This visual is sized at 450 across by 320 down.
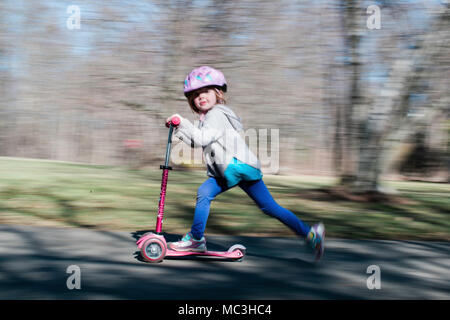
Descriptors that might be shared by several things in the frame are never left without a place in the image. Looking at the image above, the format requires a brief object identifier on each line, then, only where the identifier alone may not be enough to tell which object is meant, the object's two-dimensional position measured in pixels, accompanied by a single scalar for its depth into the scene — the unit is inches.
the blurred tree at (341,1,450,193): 339.9
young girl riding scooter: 175.5
